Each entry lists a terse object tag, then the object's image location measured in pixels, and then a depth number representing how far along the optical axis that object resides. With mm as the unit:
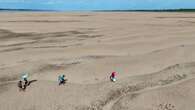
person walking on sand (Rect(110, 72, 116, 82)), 14879
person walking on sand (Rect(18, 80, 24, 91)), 14659
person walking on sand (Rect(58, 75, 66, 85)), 14805
